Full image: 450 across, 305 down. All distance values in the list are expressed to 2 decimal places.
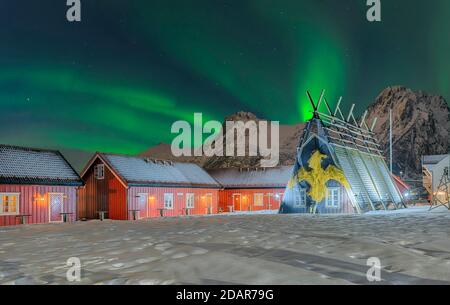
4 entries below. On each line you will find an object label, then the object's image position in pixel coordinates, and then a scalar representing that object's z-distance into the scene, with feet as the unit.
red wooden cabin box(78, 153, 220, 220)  126.93
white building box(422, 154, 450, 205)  211.10
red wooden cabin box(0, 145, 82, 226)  102.42
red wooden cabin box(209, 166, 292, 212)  185.98
